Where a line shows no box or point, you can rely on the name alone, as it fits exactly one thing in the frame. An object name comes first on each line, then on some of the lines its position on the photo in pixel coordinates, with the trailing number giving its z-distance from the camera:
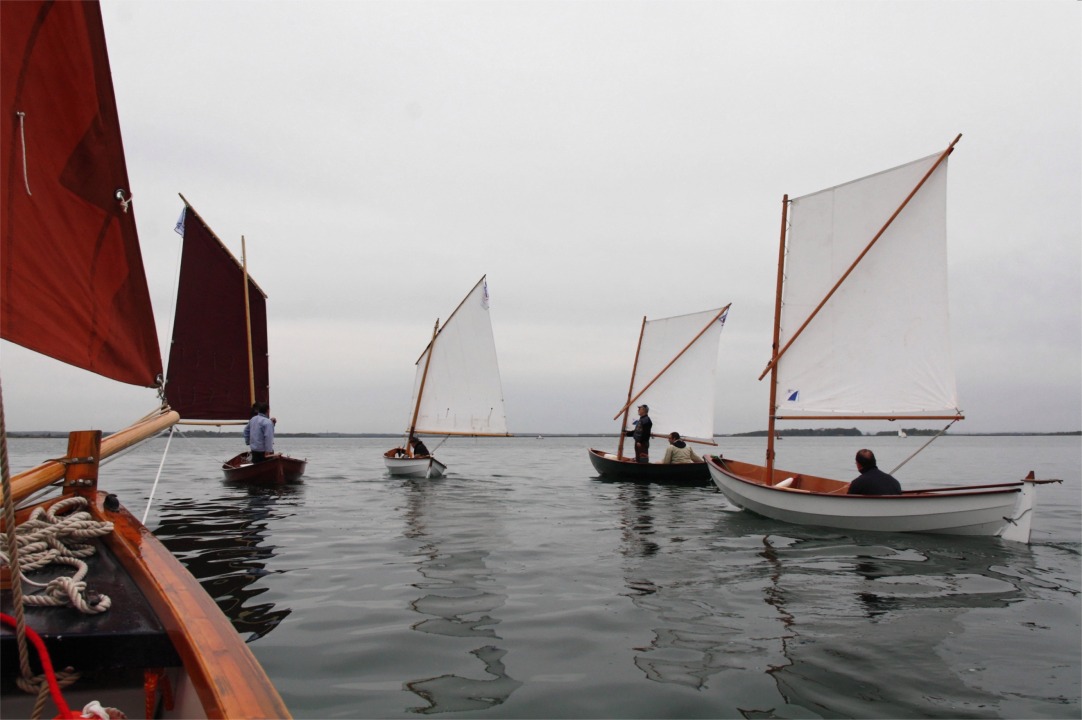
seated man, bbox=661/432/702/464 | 25.00
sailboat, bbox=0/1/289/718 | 3.08
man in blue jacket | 21.78
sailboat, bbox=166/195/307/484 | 25.14
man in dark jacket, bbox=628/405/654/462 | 26.48
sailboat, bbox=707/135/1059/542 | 13.61
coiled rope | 3.36
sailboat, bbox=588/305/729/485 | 26.80
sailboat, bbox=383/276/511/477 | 28.14
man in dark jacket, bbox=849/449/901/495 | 13.04
